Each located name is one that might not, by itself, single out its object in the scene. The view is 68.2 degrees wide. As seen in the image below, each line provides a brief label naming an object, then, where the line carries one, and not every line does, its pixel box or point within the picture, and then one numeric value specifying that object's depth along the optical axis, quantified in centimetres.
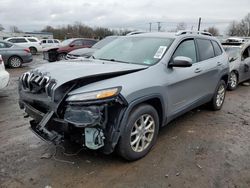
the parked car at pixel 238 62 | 608
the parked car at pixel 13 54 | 930
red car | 1094
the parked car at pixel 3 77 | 452
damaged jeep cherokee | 213
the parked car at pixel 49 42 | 1978
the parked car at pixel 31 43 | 1712
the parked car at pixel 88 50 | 754
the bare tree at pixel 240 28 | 4832
